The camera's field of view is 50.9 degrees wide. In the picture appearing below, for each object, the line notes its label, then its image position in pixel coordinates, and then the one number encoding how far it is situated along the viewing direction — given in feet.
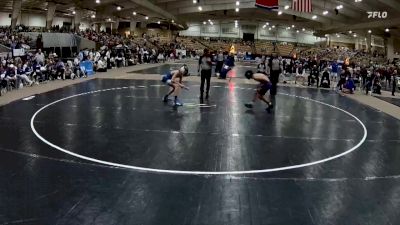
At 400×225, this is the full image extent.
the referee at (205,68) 52.16
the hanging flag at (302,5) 95.40
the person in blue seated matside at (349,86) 67.72
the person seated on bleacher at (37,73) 62.44
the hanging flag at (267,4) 82.99
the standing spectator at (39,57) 65.86
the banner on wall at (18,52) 73.41
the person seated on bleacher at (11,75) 53.69
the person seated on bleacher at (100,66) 86.95
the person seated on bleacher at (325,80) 74.48
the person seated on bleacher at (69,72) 71.05
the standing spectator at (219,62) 82.74
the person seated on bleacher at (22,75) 57.82
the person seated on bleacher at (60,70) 69.26
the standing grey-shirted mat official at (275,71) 59.98
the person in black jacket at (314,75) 76.98
